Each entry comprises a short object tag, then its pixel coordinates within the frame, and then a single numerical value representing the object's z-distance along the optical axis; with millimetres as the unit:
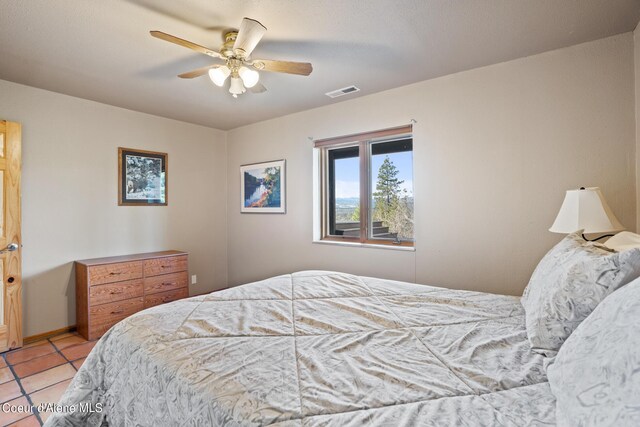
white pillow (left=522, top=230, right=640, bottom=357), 978
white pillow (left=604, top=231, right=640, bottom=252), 1483
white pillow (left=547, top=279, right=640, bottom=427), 550
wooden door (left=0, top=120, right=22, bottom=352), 2732
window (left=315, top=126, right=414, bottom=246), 3217
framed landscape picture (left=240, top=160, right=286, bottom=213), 4055
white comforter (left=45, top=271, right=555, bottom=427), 846
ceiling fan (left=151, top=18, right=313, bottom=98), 1911
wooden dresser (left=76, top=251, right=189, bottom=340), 3039
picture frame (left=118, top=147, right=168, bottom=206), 3664
